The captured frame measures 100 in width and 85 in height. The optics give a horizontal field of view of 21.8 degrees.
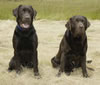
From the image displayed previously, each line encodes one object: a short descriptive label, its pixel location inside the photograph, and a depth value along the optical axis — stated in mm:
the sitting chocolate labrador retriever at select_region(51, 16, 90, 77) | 4719
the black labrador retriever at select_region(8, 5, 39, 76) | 4812
